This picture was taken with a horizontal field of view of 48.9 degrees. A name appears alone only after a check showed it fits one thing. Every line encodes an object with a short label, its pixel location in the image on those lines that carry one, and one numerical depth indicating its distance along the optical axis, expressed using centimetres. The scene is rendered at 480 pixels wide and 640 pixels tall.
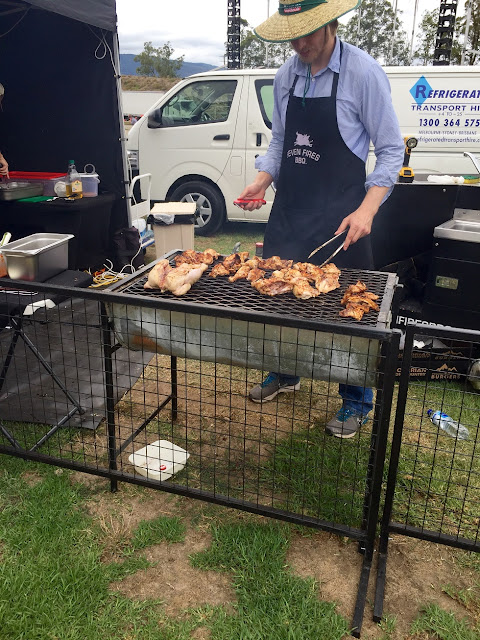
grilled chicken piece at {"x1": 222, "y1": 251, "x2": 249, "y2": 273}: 279
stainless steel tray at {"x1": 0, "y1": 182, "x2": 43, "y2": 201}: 578
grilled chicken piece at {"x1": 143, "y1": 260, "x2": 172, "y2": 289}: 245
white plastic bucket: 626
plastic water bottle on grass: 329
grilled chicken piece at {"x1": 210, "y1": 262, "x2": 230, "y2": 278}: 273
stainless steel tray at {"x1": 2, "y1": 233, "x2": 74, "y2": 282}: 301
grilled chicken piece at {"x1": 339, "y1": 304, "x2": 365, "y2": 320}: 216
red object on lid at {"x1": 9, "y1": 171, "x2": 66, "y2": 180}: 634
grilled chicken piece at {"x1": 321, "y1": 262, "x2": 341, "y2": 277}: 262
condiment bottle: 609
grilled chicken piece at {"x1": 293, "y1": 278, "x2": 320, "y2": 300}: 237
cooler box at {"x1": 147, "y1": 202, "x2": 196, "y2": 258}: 682
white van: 705
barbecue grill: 208
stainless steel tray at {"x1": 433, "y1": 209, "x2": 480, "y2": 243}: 370
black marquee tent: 605
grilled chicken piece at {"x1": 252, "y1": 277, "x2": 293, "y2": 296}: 245
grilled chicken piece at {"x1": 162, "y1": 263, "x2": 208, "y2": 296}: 239
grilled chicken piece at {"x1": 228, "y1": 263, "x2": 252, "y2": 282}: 265
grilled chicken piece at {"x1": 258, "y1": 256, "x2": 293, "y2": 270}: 278
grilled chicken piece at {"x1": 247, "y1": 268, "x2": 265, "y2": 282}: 262
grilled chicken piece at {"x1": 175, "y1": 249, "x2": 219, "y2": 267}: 285
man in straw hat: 278
